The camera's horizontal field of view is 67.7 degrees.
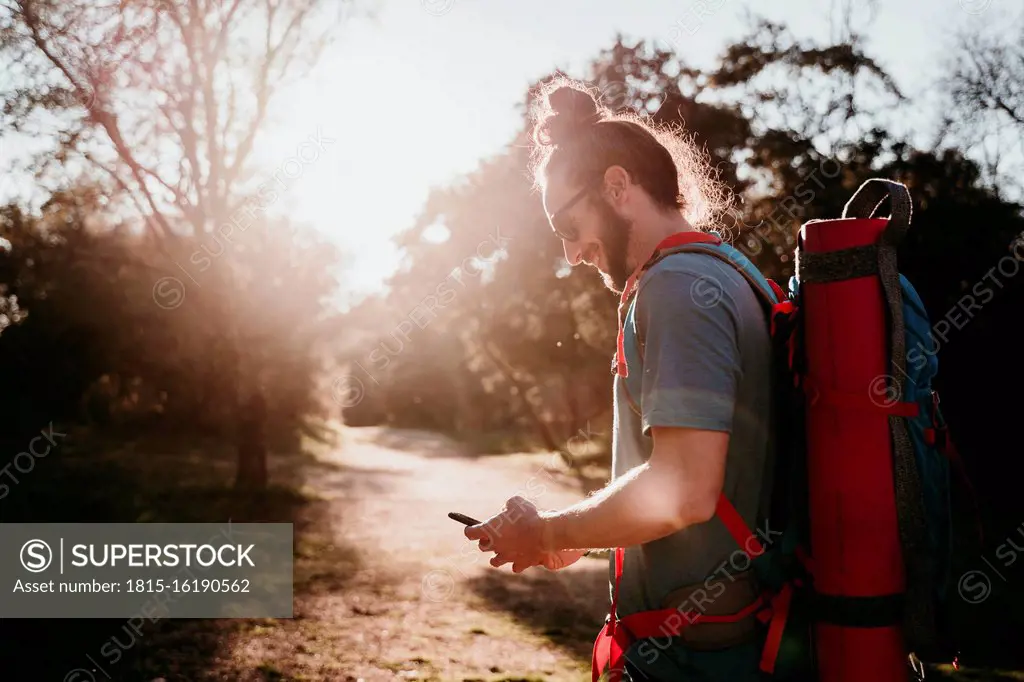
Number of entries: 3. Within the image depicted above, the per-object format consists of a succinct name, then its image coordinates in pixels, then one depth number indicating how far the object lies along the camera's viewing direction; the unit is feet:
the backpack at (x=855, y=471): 5.19
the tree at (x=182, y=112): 40.45
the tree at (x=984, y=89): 50.55
